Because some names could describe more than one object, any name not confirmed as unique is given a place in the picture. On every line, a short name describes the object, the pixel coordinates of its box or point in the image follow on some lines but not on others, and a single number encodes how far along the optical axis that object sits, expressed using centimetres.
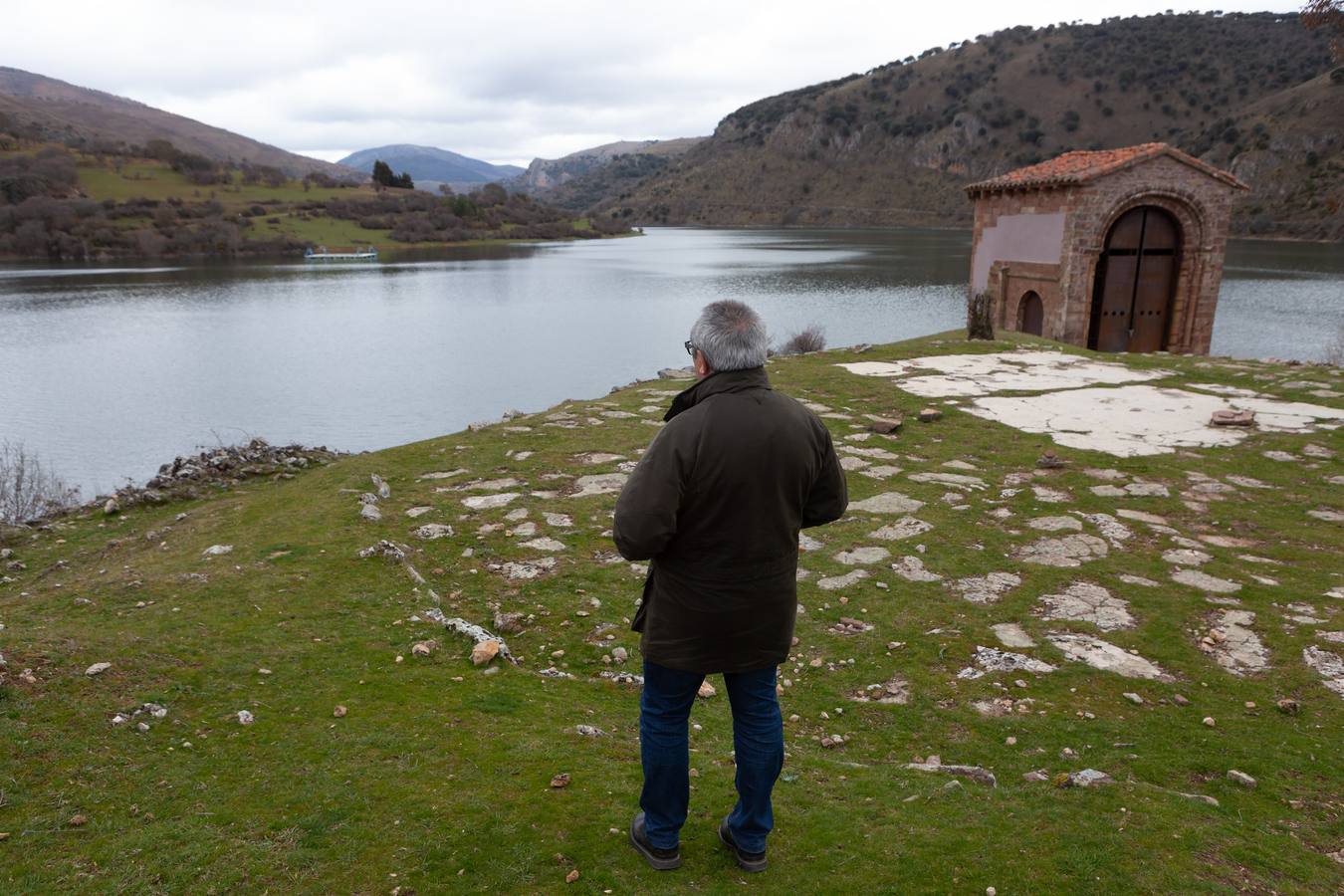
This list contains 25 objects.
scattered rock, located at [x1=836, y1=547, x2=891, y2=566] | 616
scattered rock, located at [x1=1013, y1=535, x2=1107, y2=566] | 607
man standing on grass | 277
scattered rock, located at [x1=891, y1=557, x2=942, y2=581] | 586
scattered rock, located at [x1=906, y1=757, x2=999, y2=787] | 356
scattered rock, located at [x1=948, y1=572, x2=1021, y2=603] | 553
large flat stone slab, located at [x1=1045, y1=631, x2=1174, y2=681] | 452
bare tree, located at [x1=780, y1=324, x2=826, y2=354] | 2544
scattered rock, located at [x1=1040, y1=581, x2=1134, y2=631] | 512
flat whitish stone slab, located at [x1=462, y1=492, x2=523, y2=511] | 740
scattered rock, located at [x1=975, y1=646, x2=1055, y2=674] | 460
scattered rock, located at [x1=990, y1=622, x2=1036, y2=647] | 488
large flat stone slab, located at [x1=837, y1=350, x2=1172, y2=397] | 1202
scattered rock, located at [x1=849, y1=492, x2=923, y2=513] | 717
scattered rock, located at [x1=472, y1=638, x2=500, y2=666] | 454
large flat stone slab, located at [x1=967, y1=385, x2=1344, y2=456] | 907
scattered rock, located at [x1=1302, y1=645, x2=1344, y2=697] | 427
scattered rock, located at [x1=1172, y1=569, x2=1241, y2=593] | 549
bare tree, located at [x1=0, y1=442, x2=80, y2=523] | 1198
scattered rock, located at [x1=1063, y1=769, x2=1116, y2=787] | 345
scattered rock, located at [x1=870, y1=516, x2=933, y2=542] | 661
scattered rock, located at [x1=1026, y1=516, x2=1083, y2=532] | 667
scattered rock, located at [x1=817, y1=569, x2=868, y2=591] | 576
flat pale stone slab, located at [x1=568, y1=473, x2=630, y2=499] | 765
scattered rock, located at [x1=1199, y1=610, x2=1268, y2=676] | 454
